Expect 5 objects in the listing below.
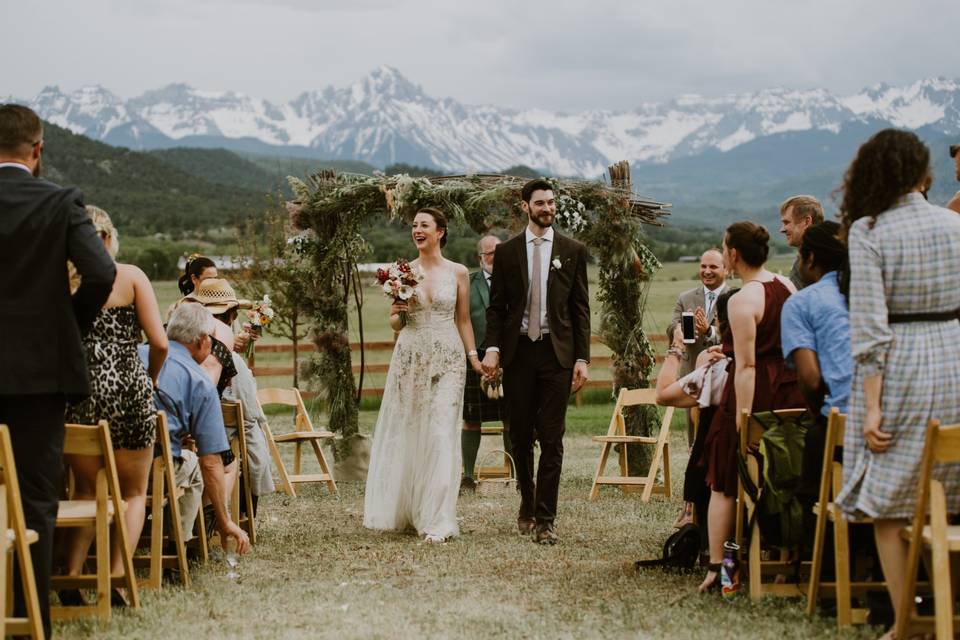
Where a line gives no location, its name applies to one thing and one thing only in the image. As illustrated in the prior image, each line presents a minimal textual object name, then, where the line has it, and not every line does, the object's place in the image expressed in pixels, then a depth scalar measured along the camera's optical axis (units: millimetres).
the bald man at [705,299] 10273
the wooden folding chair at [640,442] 11172
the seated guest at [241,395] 8641
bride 9125
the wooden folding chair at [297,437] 11531
